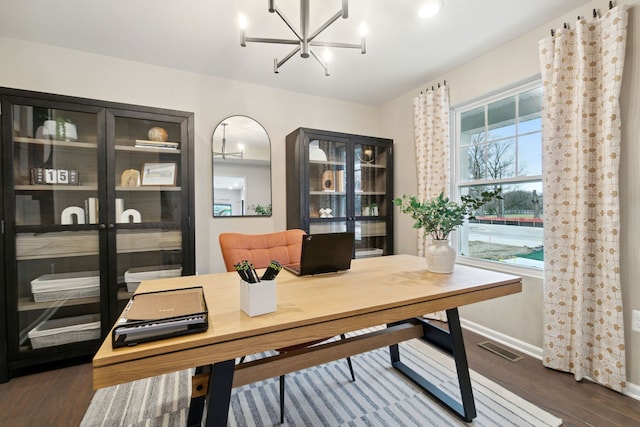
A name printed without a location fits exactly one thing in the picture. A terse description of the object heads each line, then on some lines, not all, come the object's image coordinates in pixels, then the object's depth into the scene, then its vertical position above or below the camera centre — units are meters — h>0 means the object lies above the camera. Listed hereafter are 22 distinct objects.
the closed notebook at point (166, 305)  0.86 -0.31
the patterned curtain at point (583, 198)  1.74 +0.07
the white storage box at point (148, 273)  2.29 -0.51
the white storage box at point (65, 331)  2.02 -0.86
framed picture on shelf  2.40 +0.34
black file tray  0.74 -0.32
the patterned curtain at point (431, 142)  2.83 +0.71
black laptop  1.42 -0.22
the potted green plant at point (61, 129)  2.09 +0.64
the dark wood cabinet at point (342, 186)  2.92 +0.29
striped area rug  1.56 -1.16
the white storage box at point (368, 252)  3.32 -0.50
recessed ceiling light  1.82 +1.34
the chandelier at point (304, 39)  1.43 +0.92
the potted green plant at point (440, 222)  1.53 -0.06
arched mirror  2.87 +0.47
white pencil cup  0.95 -0.29
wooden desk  0.75 -0.37
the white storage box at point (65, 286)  2.05 -0.54
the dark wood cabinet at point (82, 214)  1.96 +0.00
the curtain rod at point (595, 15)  1.76 +1.28
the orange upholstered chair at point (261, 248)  1.79 -0.24
